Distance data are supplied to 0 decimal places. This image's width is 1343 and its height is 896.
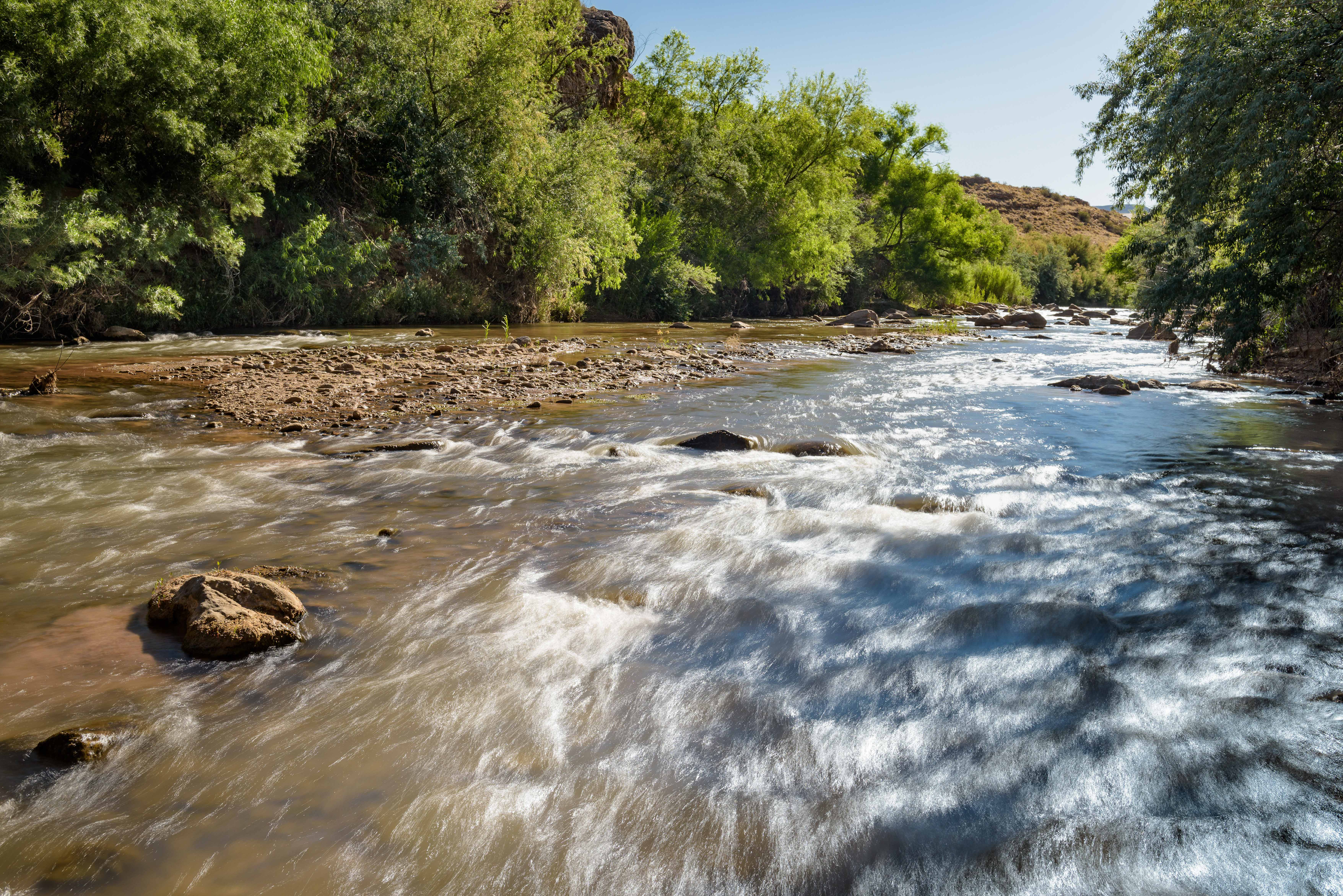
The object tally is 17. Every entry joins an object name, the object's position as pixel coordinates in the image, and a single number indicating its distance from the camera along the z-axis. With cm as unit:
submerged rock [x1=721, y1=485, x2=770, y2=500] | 672
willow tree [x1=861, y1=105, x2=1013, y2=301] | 4941
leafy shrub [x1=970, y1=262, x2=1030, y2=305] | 5741
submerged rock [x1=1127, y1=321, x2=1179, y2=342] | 2672
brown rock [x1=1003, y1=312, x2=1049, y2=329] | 3597
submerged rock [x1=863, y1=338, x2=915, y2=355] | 2111
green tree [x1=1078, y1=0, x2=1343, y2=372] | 1015
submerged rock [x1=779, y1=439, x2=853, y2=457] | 843
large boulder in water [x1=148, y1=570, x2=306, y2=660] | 354
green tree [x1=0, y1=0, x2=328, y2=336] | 1287
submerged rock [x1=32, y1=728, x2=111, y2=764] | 275
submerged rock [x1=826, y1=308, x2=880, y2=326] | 3309
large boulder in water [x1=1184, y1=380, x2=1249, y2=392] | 1400
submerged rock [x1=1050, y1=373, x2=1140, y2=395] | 1417
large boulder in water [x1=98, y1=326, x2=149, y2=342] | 1559
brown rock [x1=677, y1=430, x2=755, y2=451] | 845
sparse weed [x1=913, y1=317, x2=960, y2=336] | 2955
